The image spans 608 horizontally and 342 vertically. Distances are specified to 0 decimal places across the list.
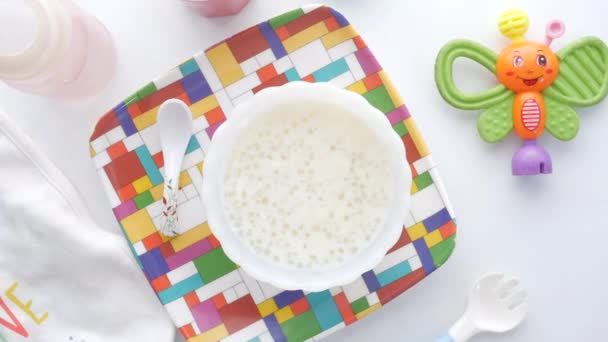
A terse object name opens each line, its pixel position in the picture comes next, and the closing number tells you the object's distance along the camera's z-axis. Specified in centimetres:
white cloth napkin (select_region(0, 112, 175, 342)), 79
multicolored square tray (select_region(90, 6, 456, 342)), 76
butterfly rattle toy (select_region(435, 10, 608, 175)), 78
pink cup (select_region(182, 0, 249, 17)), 75
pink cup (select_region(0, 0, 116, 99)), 68
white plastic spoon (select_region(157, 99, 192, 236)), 76
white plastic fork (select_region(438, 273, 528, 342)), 81
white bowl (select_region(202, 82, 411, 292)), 70
